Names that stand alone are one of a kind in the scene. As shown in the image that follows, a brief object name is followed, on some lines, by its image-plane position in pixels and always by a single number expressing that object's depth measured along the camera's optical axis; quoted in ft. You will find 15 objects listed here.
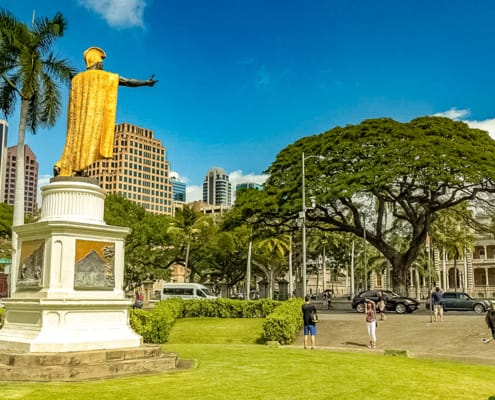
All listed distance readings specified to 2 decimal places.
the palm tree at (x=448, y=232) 151.90
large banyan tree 101.19
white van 144.25
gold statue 42.45
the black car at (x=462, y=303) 107.76
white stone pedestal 35.94
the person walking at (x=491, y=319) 49.32
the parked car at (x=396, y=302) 102.99
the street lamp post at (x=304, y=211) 95.24
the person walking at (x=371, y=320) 59.93
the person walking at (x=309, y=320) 57.98
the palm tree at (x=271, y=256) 170.50
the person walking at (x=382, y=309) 77.69
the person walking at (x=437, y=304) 83.35
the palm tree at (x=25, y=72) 75.15
